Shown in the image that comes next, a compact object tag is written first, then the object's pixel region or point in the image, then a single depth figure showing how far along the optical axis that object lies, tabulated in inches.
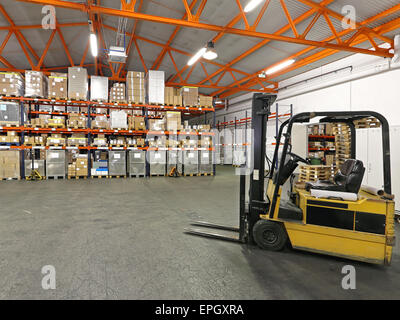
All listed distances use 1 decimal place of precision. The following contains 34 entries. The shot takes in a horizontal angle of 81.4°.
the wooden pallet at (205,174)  449.8
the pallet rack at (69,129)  368.5
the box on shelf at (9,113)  358.3
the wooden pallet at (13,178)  362.0
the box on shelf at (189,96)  435.5
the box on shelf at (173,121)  419.8
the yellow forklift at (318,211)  100.1
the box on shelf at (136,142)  412.4
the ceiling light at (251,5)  241.5
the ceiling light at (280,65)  405.9
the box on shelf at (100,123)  400.1
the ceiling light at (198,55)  358.8
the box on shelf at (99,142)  398.6
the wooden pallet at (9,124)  361.0
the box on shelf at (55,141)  375.9
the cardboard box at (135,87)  410.9
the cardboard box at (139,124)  415.8
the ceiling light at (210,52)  331.0
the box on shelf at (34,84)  364.5
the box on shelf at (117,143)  406.1
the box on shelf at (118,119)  406.3
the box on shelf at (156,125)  421.4
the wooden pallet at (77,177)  385.1
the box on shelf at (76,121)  388.5
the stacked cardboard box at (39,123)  377.7
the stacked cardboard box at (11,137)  360.2
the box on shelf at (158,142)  414.6
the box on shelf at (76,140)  386.3
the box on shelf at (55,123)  382.3
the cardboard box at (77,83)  381.4
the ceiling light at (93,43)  305.4
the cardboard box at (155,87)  408.8
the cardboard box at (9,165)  357.4
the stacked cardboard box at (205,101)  450.6
